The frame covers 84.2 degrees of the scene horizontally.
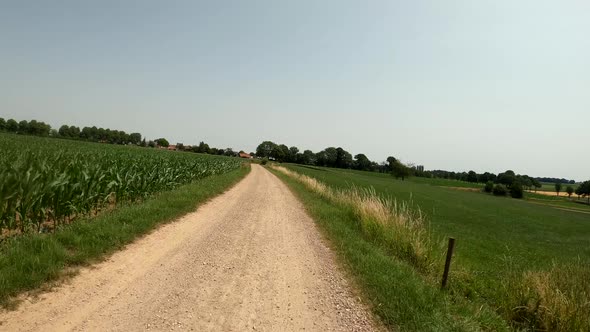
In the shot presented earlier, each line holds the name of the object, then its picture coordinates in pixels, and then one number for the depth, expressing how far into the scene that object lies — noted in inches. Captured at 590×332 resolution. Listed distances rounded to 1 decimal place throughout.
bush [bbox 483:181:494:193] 4404.5
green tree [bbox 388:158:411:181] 4763.8
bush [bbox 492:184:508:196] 4197.8
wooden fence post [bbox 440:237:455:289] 242.5
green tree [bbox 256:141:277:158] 6688.0
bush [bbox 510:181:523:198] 4057.6
